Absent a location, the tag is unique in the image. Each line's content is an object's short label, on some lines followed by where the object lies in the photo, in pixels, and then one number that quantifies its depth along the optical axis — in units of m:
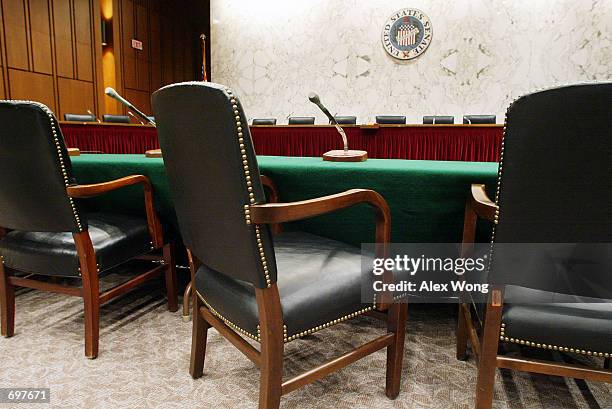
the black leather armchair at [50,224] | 1.32
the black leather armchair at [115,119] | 4.43
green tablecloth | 1.29
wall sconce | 7.33
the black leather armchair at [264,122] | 4.77
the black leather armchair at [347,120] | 4.64
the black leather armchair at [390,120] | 4.49
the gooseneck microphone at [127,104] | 1.82
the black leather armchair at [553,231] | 0.77
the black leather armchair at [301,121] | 4.63
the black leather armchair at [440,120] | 4.67
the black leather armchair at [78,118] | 4.26
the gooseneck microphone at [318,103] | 1.50
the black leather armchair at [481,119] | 4.02
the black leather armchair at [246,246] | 0.87
